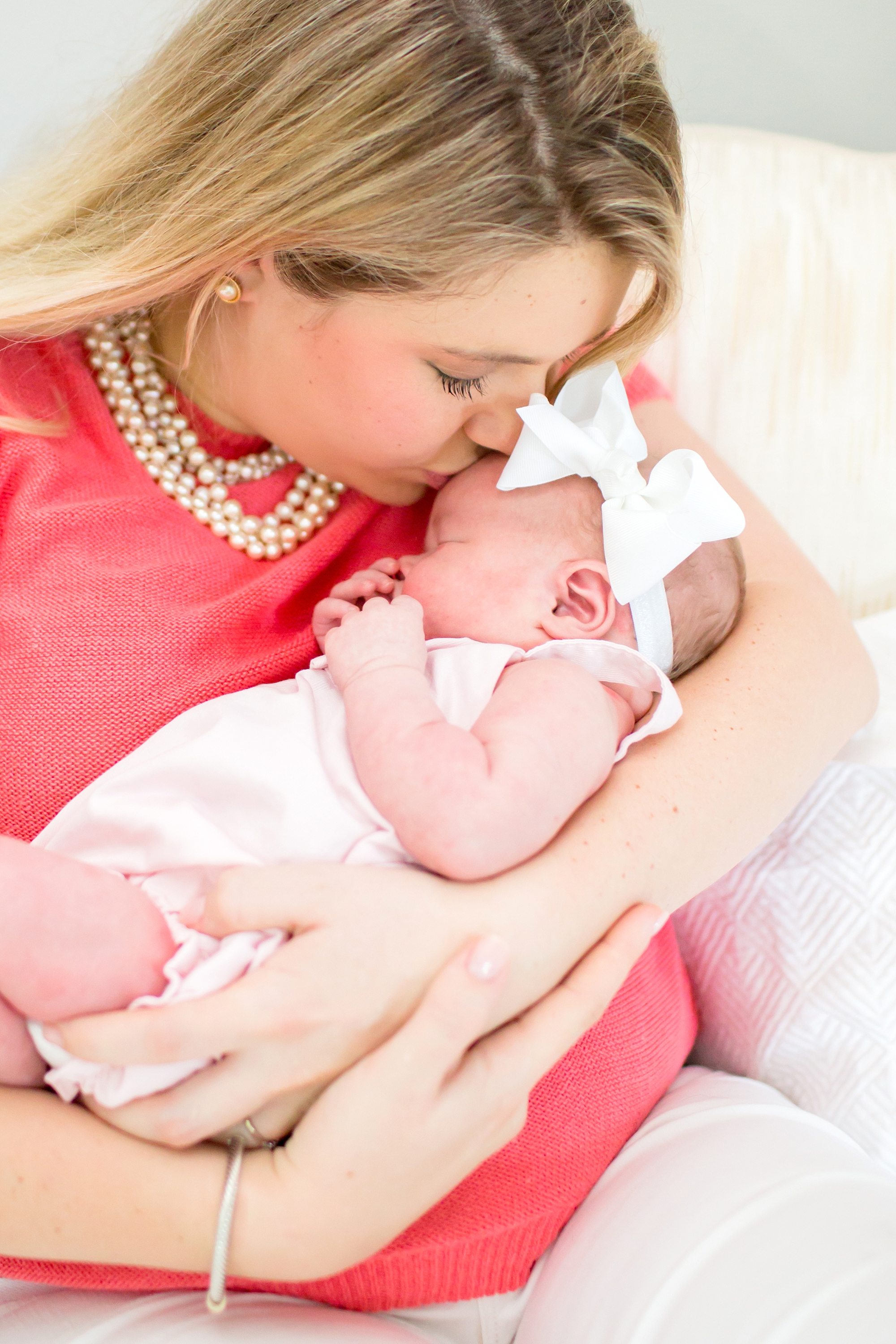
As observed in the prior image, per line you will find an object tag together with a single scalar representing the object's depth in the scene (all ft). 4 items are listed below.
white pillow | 3.73
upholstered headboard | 5.33
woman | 2.62
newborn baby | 2.68
